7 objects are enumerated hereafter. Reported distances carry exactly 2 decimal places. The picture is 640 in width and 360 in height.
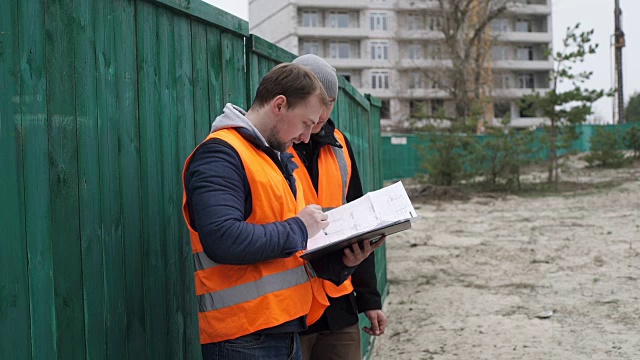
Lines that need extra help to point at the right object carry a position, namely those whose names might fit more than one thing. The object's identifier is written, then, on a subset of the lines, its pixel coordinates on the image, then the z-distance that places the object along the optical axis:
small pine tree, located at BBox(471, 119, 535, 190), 22.11
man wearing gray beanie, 2.92
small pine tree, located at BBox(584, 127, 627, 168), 27.17
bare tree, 36.59
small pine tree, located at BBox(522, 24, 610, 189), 21.50
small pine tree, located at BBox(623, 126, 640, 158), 29.31
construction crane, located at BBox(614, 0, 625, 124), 34.12
